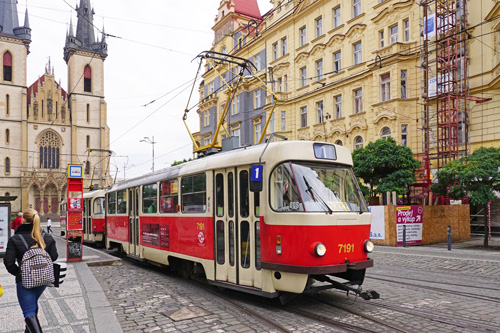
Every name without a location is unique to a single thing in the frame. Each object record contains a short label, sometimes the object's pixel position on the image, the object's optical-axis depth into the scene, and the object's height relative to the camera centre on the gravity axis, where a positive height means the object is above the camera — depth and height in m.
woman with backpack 5.35 -0.74
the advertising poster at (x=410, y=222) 19.42 -1.49
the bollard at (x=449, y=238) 16.99 -1.92
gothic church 68.25 +11.62
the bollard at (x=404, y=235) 18.75 -1.97
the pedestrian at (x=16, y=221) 19.19 -1.26
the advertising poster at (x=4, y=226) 15.27 -1.13
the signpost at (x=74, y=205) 15.09 -0.44
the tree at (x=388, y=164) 22.64 +1.16
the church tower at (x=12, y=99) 67.75 +14.02
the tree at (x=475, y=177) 16.50 +0.37
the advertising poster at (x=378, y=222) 19.81 -1.53
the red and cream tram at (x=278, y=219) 7.18 -0.51
